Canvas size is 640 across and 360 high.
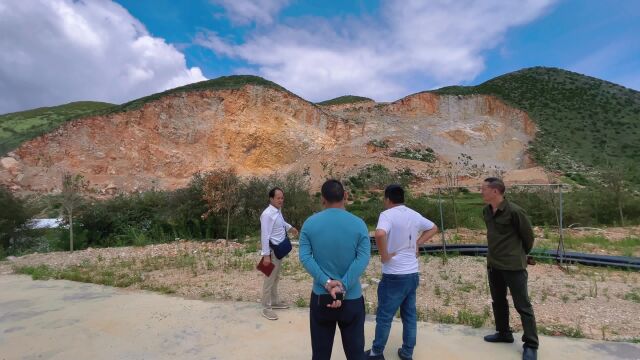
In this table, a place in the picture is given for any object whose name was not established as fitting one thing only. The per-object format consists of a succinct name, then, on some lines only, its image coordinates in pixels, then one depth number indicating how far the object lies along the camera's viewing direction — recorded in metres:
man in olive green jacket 3.60
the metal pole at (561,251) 8.47
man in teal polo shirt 2.69
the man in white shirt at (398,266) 3.44
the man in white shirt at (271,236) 4.73
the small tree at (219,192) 12.76
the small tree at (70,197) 11.96
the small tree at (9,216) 13.66
